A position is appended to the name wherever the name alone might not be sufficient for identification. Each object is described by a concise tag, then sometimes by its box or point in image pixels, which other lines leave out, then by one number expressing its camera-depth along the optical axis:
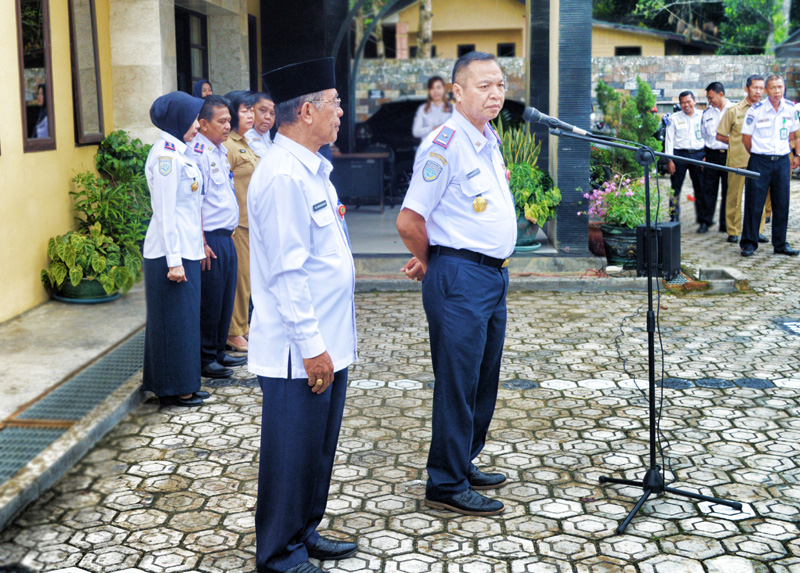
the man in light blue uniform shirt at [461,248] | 3.71
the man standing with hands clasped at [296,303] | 3.01
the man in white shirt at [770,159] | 9.88
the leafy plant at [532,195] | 9.33
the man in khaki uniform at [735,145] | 10.28
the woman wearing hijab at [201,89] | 7.87
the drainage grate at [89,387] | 5.02
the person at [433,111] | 13.60
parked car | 16.80
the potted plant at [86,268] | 7.37
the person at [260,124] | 6.37
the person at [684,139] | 12.01
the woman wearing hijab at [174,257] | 5.02
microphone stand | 3.80
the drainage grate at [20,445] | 4.25
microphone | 3.73
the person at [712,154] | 11.79
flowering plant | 9.04
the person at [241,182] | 6.35
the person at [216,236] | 5.65
